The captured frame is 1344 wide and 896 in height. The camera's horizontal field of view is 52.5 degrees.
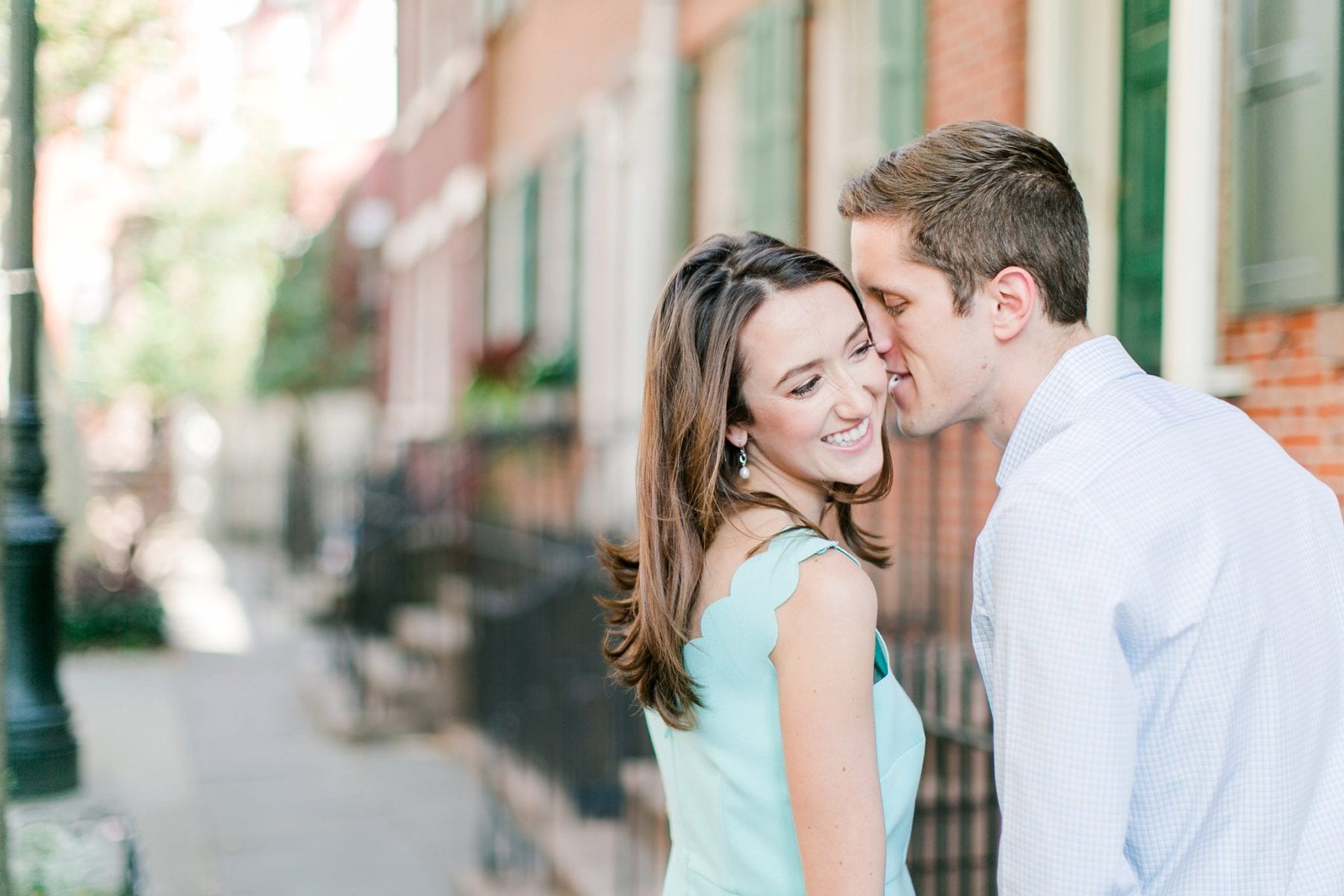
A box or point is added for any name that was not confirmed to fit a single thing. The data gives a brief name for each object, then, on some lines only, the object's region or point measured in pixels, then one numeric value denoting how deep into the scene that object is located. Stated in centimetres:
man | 155
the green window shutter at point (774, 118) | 679
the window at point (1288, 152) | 351
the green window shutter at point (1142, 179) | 451
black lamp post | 425
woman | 199
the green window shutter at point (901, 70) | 575
